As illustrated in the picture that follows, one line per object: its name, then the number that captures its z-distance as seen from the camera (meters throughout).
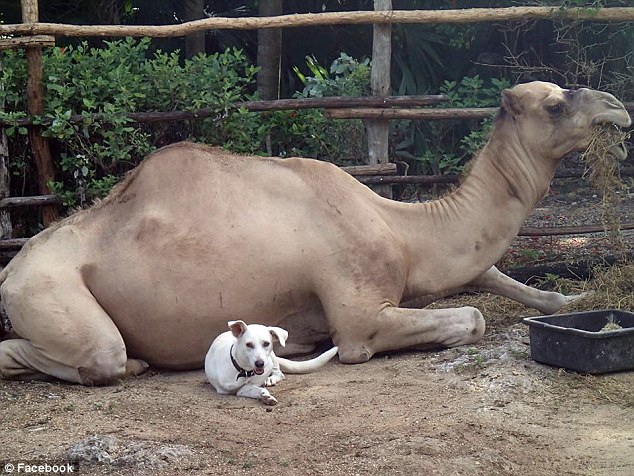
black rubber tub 5.80
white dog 5.61
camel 6.34
